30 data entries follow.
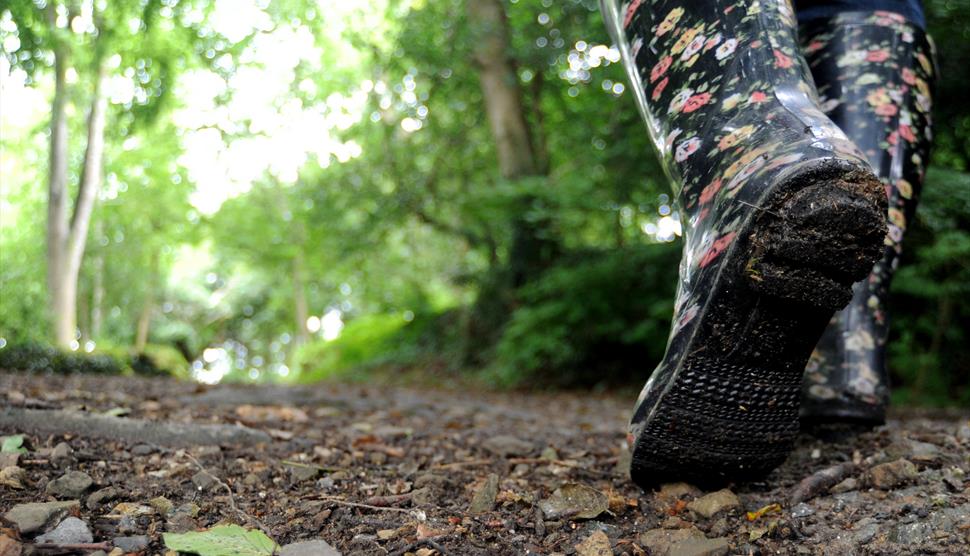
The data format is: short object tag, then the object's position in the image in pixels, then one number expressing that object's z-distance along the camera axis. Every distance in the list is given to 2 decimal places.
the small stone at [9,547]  0.83
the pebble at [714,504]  1.11
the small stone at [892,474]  1.12
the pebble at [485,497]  1.14
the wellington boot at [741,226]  0.93
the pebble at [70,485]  1.07
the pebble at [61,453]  1.21
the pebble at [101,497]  1.04
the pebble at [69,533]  0.90
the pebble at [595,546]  0.99
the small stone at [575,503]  1.12
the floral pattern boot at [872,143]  1.30
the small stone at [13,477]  1.07
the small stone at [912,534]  0.95
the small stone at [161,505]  1.05
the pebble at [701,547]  0.96
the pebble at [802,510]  1.09
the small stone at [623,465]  1.35
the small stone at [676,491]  1.18
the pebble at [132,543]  0.90
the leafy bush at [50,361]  5.95
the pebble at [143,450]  1.34
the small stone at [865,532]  0.98
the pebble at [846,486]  1.14
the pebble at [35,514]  0.92
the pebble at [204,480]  1.18
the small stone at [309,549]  0.93
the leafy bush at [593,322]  5.05
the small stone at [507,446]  1.63
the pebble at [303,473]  1.30
